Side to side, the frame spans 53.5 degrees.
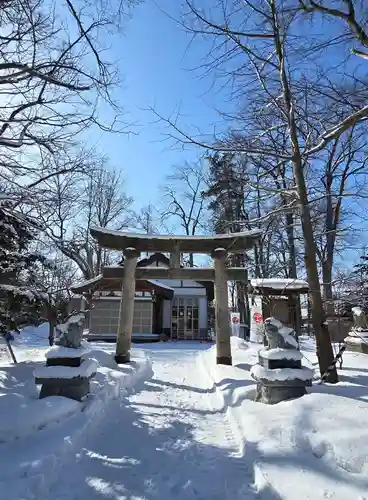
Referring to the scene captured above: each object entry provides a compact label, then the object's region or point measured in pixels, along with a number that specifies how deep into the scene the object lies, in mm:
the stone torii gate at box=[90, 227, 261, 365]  10539
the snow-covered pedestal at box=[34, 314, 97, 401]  5434
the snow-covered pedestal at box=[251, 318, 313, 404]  5562
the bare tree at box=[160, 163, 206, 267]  32906
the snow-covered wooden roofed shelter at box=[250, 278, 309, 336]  14867
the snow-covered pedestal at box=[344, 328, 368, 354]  11319
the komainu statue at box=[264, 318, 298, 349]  5852
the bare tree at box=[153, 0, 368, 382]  6801
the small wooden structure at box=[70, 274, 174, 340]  21562
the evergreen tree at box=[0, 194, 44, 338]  7230
